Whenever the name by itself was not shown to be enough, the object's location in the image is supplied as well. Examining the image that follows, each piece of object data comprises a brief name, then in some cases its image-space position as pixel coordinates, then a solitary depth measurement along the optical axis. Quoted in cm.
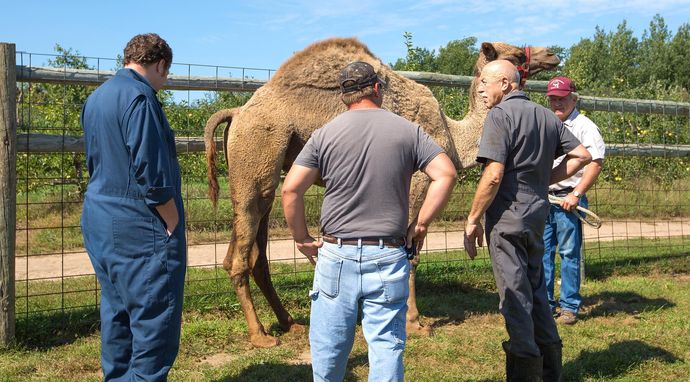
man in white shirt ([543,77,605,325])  668
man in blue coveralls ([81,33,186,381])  361
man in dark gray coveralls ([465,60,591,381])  447
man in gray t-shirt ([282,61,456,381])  351
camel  623
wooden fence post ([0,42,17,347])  560
